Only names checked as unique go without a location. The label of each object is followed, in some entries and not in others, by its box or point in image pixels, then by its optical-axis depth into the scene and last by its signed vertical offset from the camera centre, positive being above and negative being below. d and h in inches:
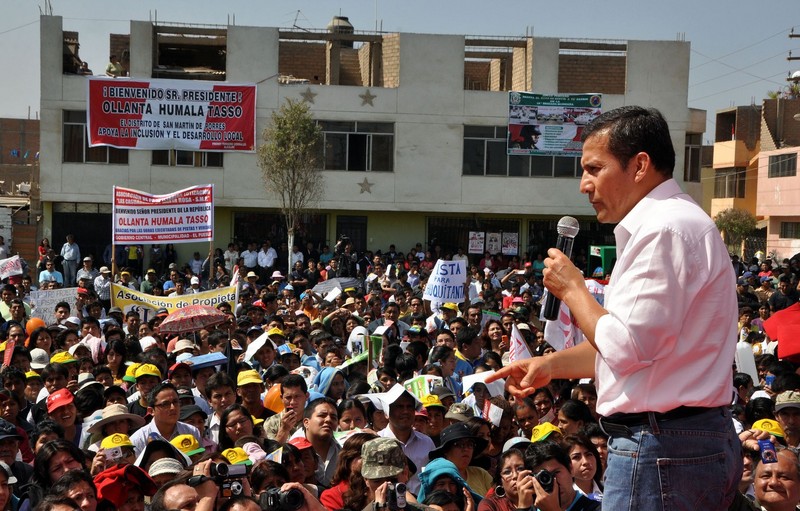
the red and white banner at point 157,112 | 1198.9 +87.6
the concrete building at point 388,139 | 1221.1 +68.4
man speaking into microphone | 107.4 -14.1
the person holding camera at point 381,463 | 228.2 -56.7
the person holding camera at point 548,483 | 208.5 -57.3
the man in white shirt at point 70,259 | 1070.4 -70.2
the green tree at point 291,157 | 1170.0 +40.3
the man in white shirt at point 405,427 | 305.7 -65.7
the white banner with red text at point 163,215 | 781.9 -17.5
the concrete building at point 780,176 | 1672.0 +51.4
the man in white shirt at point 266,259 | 1095.0 -66.5
